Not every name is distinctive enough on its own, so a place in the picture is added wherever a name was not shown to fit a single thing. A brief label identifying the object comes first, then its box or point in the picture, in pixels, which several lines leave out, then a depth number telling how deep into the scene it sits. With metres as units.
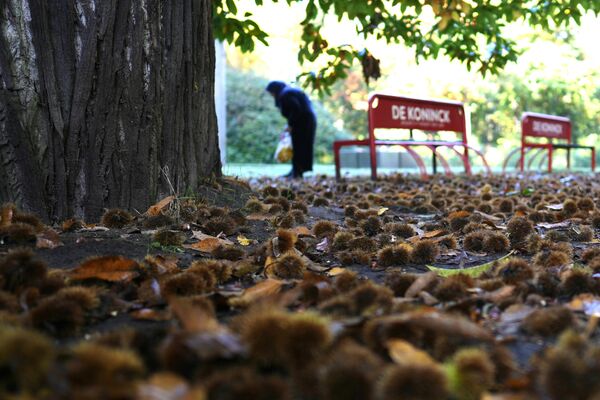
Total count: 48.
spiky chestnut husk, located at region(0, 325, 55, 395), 1.08
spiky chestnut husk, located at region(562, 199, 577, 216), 4.03
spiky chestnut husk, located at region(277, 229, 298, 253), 2.63
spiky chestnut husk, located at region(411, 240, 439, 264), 2.65
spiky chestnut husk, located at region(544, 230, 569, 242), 3.07
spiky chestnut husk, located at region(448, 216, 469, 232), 3.52
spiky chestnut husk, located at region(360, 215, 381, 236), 3.41
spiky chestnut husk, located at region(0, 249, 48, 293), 1.80
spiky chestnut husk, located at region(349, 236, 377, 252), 2.79
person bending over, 10.52
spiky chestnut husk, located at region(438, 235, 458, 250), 3.01
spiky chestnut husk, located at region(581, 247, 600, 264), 2.46
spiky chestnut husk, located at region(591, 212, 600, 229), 3.64
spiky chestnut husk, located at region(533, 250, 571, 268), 2.33
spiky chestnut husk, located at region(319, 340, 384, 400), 1.08
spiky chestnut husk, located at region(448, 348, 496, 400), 1.16
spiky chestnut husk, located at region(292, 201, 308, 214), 4.05
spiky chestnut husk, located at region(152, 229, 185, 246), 2.73
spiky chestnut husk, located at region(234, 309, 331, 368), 1.20
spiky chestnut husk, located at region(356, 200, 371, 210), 4.51
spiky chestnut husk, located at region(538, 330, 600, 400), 1.13
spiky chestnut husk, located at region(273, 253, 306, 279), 2.27
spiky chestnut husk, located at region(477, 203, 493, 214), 4.21
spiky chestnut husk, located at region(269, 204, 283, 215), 3.82
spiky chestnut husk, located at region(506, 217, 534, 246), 3.04
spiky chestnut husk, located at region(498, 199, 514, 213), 4.39
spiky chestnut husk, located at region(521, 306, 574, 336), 1.52
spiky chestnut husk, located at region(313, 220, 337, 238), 3.21
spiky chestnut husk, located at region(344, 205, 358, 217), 4.11
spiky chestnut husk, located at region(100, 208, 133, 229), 3.03
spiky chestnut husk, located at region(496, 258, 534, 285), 2.02
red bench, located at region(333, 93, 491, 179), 9.28
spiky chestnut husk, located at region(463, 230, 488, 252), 2.96
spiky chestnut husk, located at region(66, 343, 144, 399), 1.04
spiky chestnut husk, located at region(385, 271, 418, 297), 1.94
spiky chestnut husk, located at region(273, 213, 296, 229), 3.42
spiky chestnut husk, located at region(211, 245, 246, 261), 2.57
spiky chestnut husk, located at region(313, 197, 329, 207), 4.83
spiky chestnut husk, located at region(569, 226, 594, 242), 3.18
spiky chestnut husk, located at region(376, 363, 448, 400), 1.07
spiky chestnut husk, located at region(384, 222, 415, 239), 3.30
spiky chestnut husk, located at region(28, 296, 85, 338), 1.53
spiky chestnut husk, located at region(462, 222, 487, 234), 3.35
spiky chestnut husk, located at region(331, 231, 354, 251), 2.89
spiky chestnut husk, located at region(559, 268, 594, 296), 1.91
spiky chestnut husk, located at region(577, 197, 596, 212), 4.31
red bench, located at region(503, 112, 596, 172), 13.82
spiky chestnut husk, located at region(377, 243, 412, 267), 2.58
